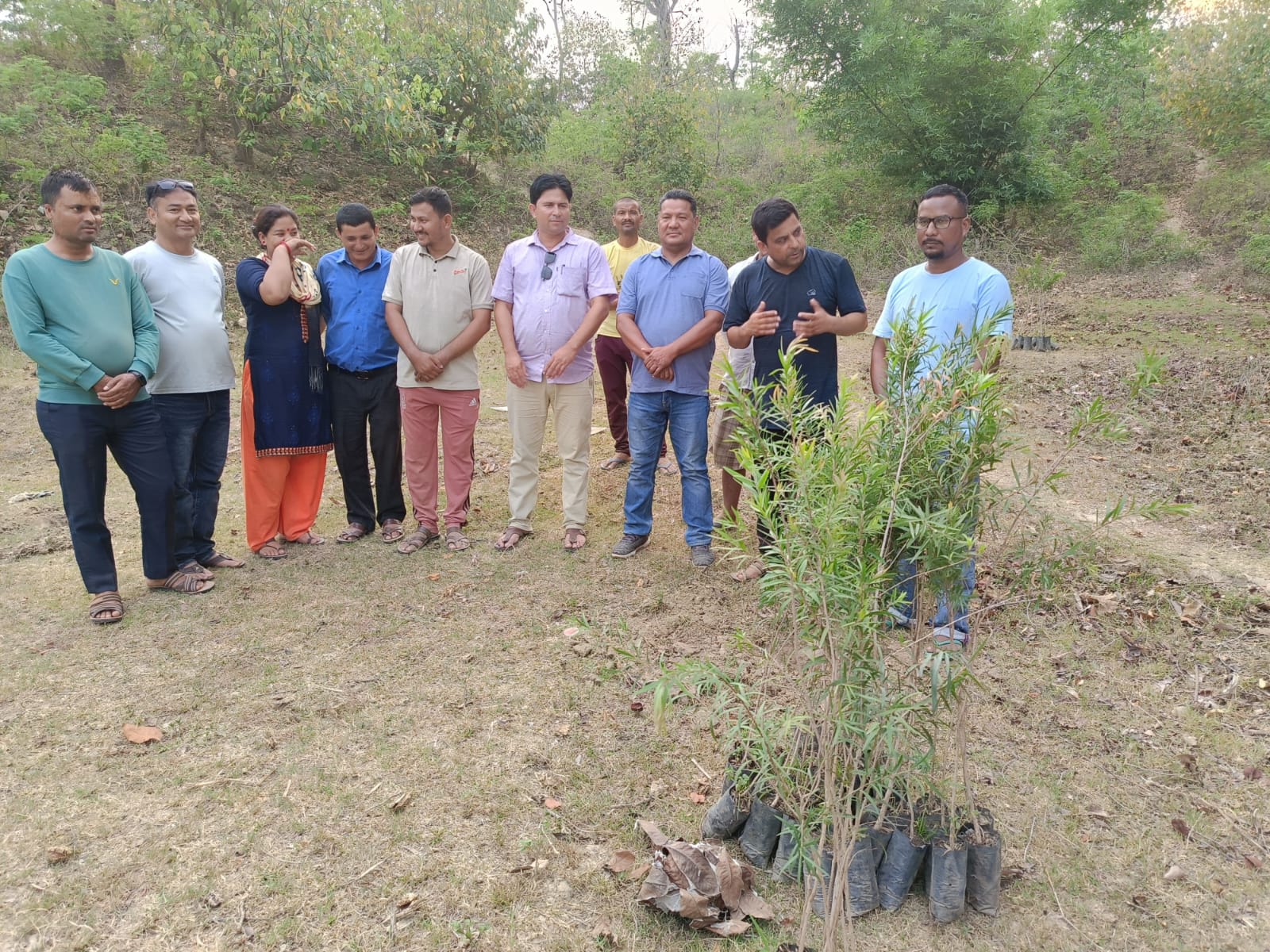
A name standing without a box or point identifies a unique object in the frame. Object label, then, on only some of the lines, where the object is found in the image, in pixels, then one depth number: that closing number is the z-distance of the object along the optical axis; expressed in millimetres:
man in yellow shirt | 5984
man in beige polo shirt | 4758
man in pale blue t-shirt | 3480
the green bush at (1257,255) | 11398
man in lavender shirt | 4758
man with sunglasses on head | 4363
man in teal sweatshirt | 3828
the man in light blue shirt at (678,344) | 4527
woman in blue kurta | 4625
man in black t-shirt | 4020
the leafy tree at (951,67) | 14133
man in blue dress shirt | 4859
